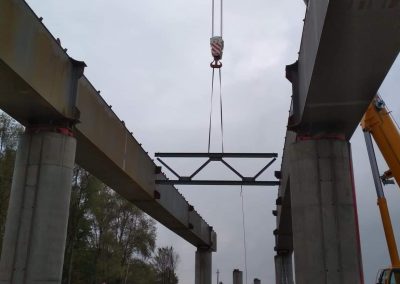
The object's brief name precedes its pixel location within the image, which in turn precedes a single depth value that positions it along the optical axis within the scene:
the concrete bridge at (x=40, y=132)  9.96
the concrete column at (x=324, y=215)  11.12
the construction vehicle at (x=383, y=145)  14.27
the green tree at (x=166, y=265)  78.91
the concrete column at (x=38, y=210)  10.86
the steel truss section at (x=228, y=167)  18.27
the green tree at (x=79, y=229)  42.66
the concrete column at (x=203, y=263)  38.31
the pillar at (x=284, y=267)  38.69
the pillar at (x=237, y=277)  50.44
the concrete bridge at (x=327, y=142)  8.77
